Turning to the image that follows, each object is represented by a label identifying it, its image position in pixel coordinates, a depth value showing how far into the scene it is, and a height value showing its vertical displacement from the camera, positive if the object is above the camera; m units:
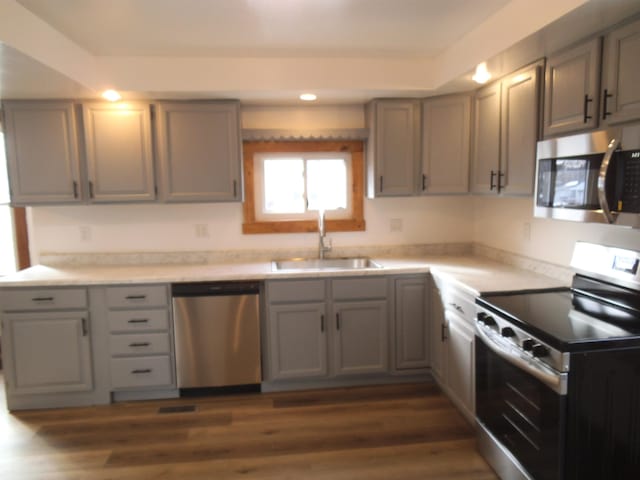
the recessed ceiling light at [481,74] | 2.58 +0.74
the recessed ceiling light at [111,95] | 2.99 +0.72
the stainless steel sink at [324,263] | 3.58 -0.54
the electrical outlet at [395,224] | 3.80 -0.24
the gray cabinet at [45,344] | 2.96 -0.96
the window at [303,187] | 3.66 +0.08
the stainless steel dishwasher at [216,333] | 3.06 -0.93
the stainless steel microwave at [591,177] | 1.72 +0.07
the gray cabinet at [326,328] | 3.13 -0.93
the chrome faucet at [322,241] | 3.60 -0.36
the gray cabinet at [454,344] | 2.62 -0.96
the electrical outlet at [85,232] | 3.54 -0.25
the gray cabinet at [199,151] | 3.22 +0.35
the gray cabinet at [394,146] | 3.35 +0.37
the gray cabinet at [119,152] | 3.16 +0.35
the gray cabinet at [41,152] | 3.11 +0.35
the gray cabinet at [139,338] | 3.03 -0.95
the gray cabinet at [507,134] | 2.48 +0.37
